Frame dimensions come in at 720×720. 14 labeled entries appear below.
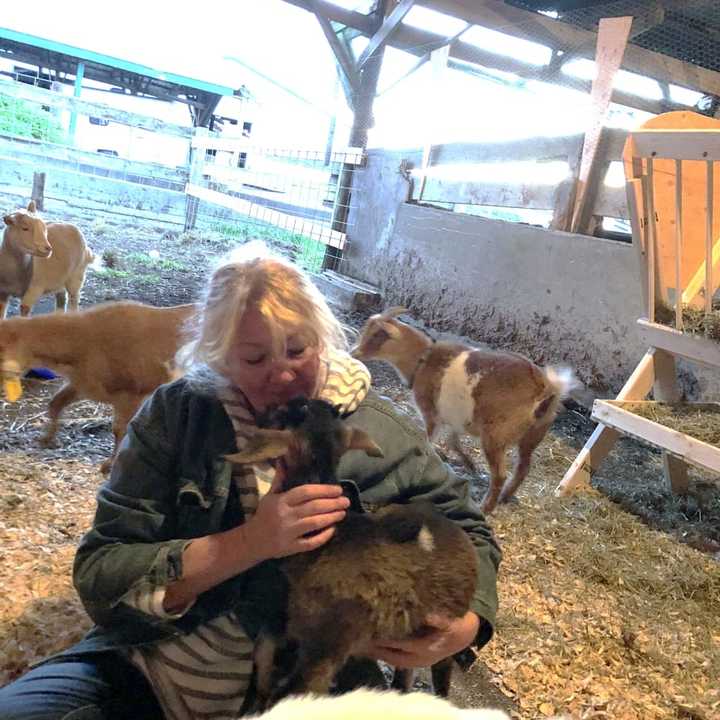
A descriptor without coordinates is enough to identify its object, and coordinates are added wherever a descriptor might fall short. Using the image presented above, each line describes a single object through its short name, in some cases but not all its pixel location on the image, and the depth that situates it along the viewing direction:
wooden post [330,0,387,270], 8.56
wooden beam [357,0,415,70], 7.68
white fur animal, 0.95
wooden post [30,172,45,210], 7.42
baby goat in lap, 1.53
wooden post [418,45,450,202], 6.96
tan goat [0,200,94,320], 5.16
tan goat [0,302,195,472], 3.38
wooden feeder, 3.42
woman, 1.48
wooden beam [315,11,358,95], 8.43
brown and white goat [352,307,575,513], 3.68
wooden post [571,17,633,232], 5.48
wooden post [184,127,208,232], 8.52
